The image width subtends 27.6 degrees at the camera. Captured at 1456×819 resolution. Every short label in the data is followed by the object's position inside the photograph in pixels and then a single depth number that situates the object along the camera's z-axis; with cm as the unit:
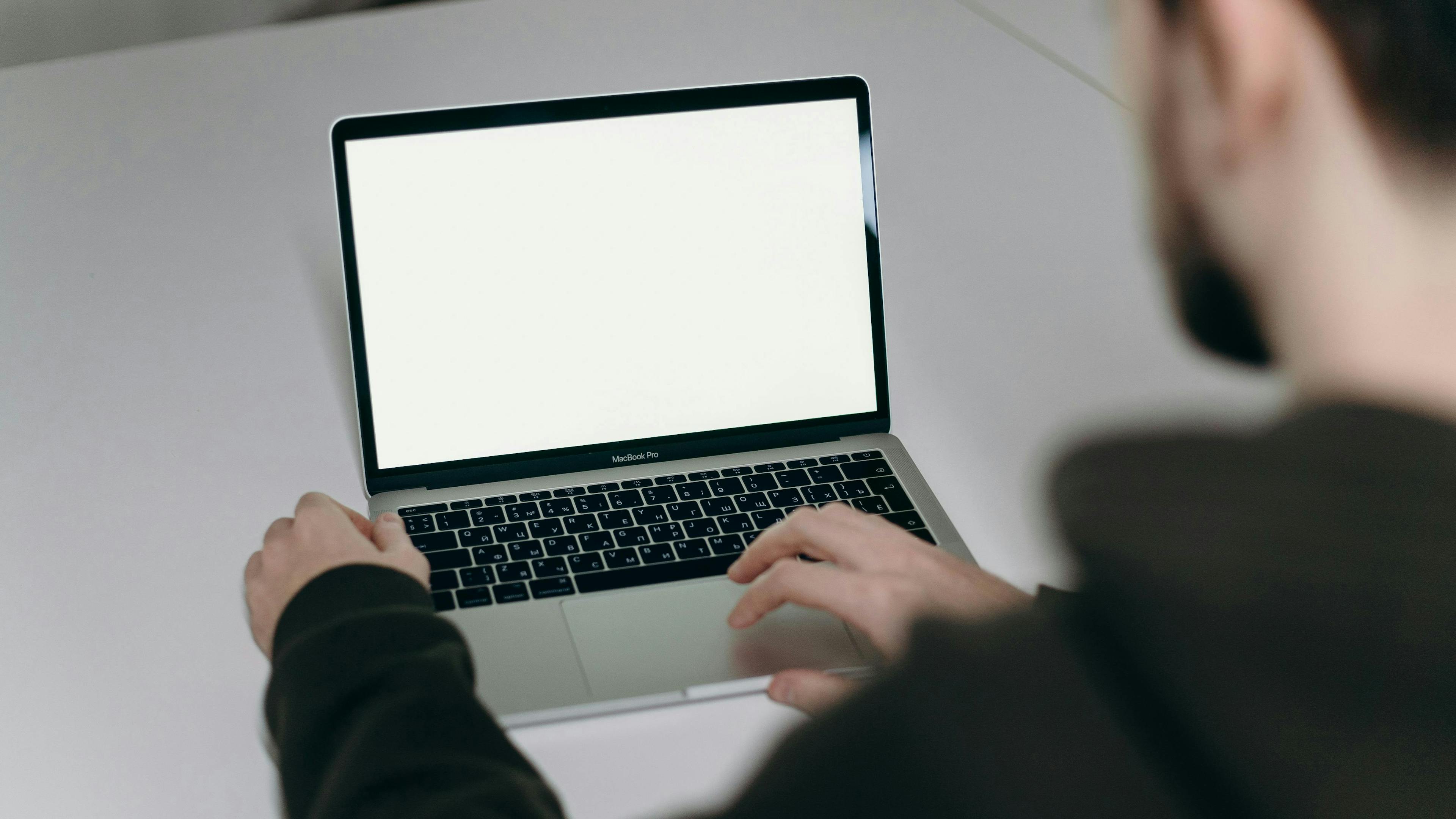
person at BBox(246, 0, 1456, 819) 87
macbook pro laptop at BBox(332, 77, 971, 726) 157
